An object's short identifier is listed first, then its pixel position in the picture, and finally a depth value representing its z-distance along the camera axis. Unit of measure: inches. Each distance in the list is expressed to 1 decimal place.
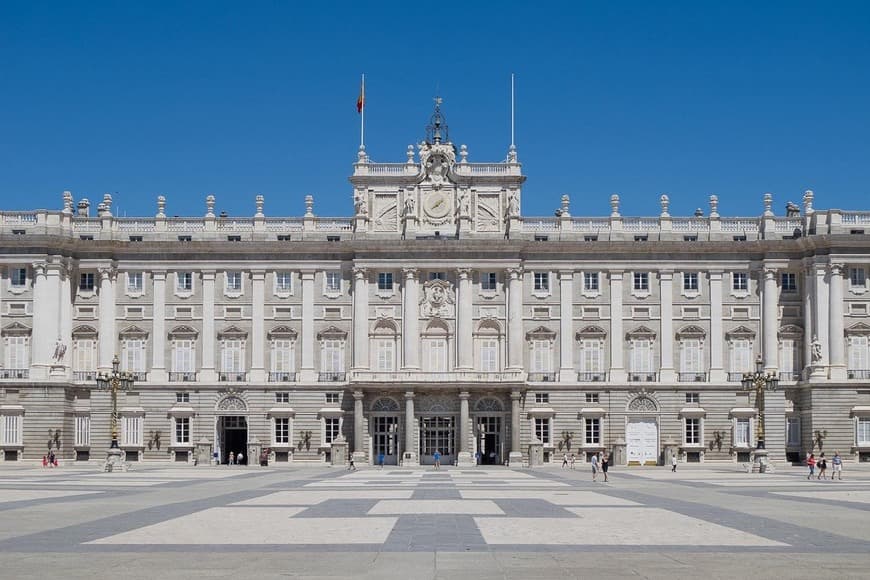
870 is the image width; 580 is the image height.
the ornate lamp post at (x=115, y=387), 2529.5
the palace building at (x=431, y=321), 3193.9
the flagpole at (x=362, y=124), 3312.0
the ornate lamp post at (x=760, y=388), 2519.7
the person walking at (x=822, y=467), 2223.5
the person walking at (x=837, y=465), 2234.3
